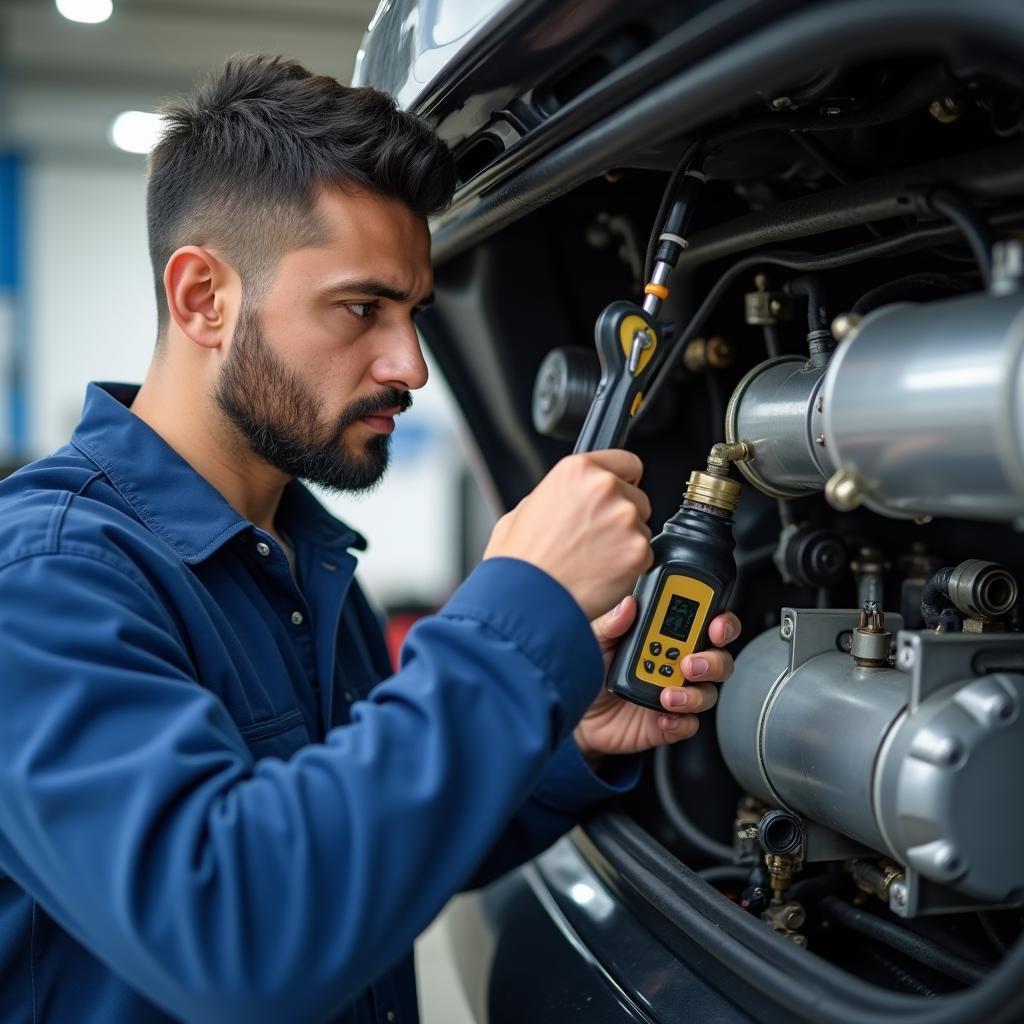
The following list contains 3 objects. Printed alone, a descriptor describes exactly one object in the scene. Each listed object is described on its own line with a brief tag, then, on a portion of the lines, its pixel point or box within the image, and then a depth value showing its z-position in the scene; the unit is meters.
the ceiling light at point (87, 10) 3.75
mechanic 0.54
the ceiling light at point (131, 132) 5.00
